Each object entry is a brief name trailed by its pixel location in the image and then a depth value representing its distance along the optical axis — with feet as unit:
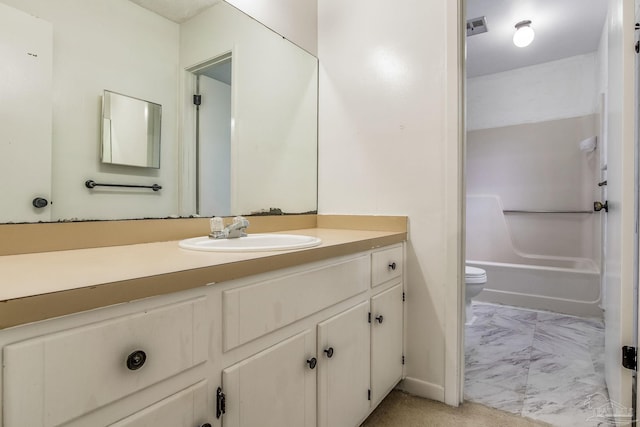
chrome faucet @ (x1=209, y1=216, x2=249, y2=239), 4.03
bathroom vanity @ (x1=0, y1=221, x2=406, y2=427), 1.58
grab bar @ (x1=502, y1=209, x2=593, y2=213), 10.39
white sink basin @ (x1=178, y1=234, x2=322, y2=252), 3.00
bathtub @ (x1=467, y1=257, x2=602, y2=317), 8.69
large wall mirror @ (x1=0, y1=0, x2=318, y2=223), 3.03
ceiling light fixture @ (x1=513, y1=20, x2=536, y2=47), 7.84
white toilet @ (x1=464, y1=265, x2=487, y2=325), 7.59
